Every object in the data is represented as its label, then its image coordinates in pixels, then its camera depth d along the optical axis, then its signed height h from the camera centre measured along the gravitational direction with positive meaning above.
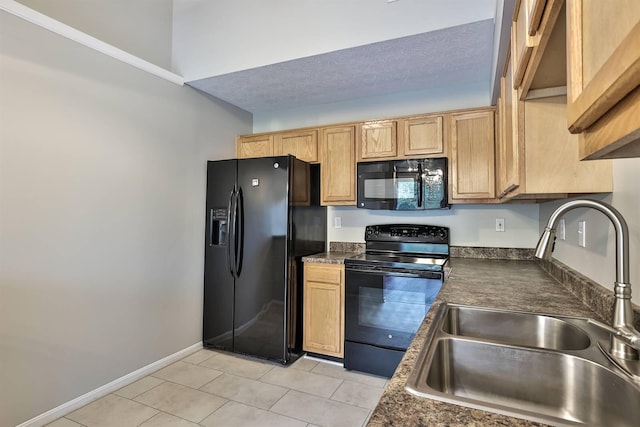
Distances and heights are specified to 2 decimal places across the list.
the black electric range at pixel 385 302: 2.44 -0.65
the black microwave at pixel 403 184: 2.69 +0.31
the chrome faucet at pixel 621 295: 0.83 -0.19
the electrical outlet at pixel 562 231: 1.85 -0.05
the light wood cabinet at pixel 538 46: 0.82 +0.52
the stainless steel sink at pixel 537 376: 0.72 -0.40
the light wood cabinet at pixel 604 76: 0.36 +0.19
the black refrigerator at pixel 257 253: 2.78 -0.31
